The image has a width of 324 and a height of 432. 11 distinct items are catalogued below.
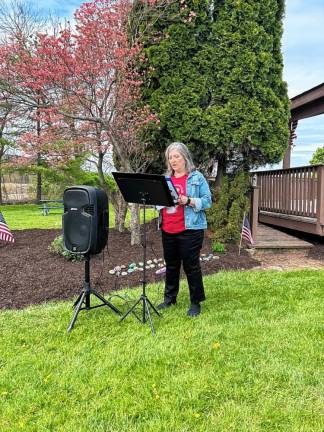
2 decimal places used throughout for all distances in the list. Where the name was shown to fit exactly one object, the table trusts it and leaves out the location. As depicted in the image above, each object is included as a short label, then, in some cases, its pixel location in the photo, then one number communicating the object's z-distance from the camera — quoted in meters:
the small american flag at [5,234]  5.41
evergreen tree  6.01
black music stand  2.99
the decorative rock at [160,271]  5.07
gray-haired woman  3.43
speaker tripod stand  3.26
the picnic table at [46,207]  13.41
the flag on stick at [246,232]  5.91
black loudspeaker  3.20
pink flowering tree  5.06
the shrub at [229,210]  6.45
